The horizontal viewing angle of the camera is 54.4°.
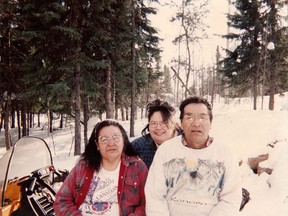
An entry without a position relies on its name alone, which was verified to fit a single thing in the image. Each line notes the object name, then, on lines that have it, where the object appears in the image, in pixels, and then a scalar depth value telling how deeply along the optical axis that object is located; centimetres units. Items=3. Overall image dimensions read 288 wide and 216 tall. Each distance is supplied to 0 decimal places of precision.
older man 237
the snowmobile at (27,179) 326
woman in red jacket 269
